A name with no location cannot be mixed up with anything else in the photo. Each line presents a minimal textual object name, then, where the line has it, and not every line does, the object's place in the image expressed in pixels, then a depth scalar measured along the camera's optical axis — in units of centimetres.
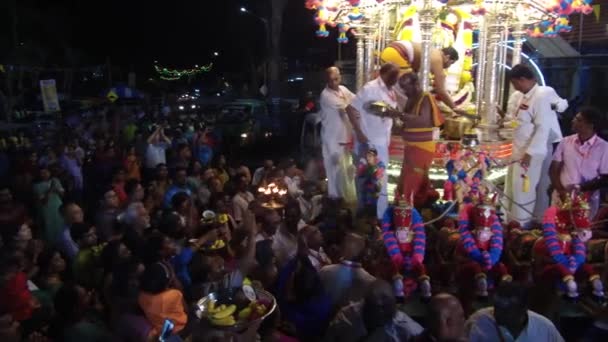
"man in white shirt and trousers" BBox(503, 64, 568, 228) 626
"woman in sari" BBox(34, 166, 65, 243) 621
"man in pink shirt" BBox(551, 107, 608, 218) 562
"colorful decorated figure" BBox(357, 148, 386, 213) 648
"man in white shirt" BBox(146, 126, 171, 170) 941
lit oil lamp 631
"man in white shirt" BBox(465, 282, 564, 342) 295
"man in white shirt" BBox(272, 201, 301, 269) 508
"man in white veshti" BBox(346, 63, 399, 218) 674
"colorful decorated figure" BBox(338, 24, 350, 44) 946
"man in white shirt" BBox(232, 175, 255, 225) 678
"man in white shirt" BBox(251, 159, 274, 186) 819
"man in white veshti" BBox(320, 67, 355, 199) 753
